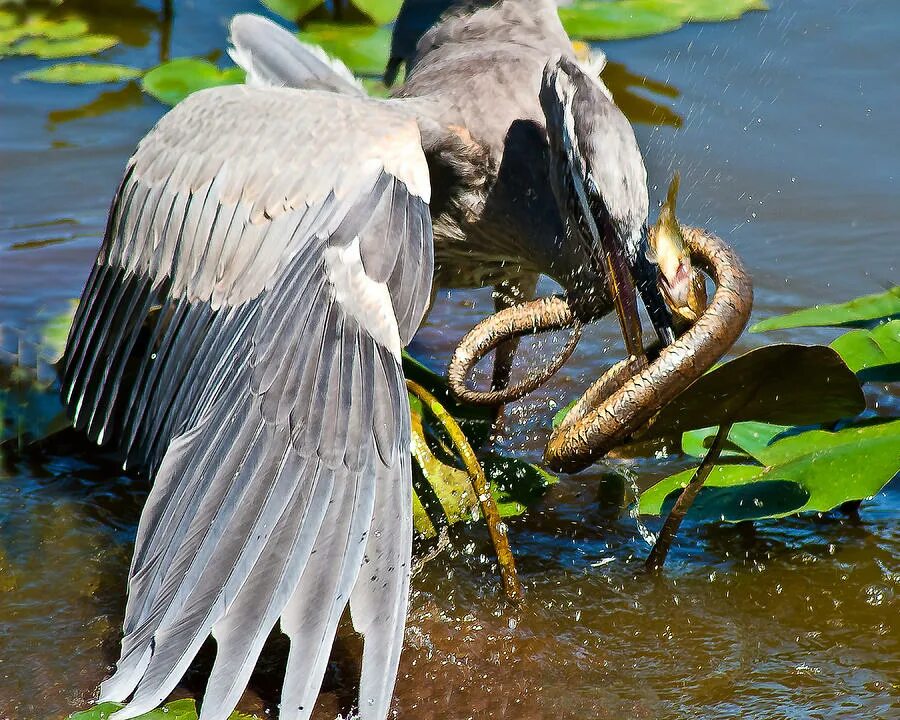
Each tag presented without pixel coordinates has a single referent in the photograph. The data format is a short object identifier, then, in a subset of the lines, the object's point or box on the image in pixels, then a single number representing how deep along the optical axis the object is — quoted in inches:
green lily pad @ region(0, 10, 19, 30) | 621.6
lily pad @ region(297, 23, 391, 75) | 531.2
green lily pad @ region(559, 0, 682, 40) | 550.4
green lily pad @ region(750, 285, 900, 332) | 294.2
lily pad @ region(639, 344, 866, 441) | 223.6
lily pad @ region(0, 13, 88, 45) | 609.0
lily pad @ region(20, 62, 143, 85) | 550.9
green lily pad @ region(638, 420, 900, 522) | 241.0
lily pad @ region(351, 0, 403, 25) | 564.1
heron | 192.4
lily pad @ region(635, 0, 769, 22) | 568.7
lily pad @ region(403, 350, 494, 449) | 291.0
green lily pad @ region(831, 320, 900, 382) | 277.4
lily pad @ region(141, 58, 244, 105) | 499.2
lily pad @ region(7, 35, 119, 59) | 585.3
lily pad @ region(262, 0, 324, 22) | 566.3
